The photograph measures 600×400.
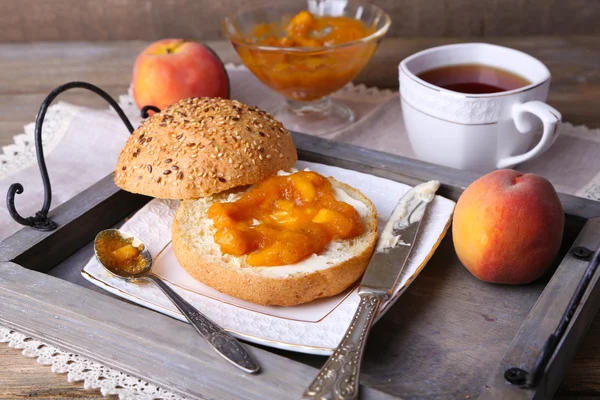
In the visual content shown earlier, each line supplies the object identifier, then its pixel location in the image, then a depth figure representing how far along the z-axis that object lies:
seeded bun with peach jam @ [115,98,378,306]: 0.65
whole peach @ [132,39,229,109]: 0.85
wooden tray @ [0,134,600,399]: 0.60
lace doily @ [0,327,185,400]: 0.63
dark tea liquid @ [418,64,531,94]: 0.80
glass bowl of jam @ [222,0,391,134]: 0.82
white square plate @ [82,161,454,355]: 0.62
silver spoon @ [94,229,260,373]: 0.60
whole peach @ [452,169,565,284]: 0.65
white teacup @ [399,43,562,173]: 0.75
